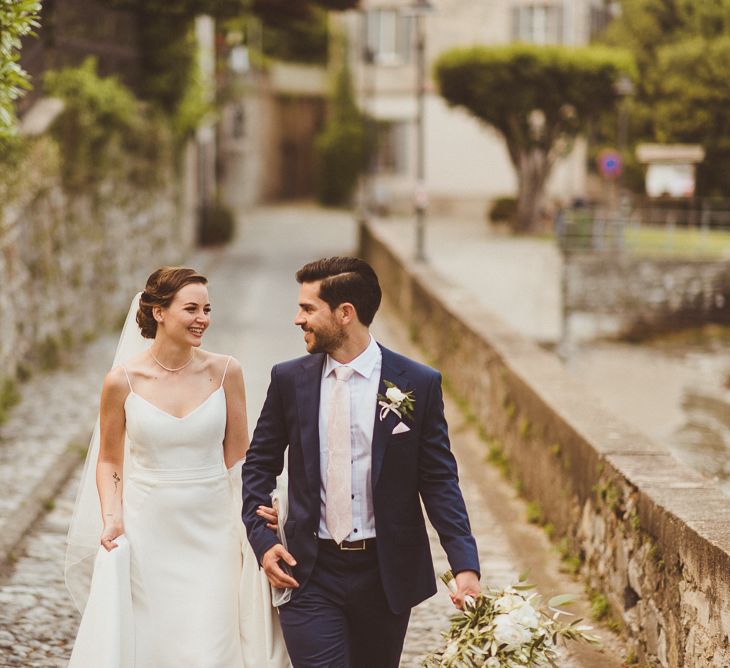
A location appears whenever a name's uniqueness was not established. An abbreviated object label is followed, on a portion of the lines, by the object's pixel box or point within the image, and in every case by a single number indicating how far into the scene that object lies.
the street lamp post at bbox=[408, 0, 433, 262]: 20.14
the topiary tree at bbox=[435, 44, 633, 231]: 35.88
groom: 3.75
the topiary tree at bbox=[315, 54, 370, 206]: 47.56
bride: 4.16
